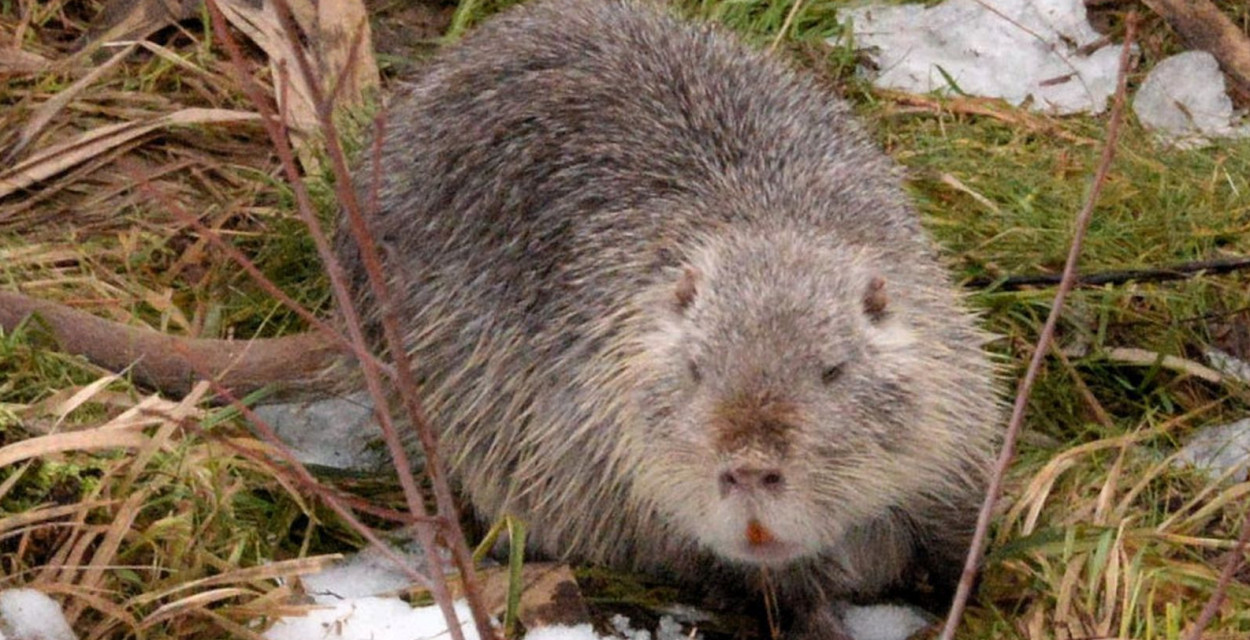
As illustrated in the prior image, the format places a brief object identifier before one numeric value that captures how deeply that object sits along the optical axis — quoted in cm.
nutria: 568
